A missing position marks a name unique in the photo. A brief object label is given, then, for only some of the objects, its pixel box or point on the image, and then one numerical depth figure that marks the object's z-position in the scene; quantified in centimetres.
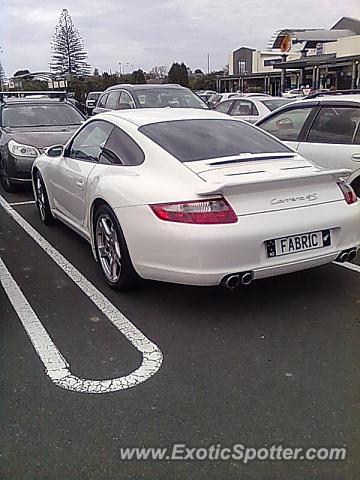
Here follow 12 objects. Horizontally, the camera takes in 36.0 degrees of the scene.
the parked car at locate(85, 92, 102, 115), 1530
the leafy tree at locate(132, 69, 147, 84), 5490
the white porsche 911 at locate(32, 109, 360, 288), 374
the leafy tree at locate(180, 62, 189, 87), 5588
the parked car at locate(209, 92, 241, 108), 2515
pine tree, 6228
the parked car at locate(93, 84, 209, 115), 1186
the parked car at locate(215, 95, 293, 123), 1300
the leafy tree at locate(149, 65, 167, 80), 7309
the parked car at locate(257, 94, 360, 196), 600
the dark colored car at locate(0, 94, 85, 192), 851
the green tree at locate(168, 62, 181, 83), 5544
